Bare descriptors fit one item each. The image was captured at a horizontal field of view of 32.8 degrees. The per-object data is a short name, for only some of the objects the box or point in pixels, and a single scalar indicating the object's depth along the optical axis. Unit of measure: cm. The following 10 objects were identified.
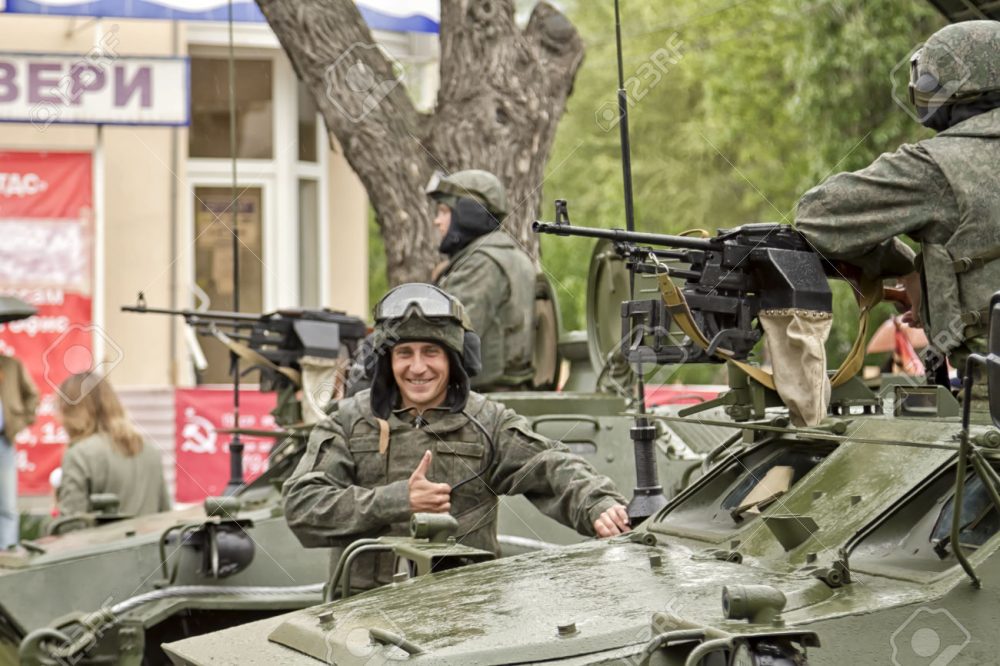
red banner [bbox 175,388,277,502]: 1372
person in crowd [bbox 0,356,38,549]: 1095
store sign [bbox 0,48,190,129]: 1594
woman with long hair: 959
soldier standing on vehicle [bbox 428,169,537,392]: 846
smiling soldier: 586
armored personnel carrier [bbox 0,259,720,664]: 727
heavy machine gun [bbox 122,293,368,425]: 934
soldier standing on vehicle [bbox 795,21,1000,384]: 507
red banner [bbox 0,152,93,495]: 1647
